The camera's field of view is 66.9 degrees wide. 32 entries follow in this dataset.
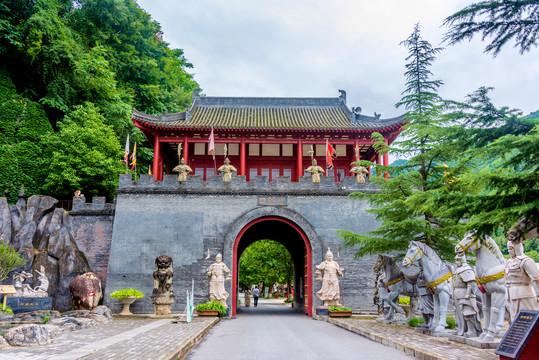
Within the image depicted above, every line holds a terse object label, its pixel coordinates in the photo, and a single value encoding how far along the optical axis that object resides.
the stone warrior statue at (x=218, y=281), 15.70
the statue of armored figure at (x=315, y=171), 18.31
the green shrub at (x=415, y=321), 11.09
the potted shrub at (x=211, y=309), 15.04
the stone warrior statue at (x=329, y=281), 15.72
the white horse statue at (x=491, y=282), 7.59
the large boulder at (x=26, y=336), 8.12
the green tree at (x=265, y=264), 33.19
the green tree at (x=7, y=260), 14.11
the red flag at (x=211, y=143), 19.72
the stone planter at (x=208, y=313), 15.02
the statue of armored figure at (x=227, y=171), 18.17
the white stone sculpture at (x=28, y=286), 14.27
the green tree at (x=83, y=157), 21.03
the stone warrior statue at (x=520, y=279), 6.46
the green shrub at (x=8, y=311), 11.81
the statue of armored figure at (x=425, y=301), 9.98
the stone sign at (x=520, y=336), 5.20
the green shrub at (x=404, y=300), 14.89
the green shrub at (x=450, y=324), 10.79
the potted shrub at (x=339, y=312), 14.80
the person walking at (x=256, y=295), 27.16
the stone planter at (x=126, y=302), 16.16
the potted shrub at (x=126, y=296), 16.03
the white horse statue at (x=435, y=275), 9.55
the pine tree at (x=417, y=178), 11.42
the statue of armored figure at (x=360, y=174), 18.35
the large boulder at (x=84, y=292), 14.56
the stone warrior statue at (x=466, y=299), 8.27
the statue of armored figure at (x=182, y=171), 18.08
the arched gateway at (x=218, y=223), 17.06
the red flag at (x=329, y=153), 20.17
